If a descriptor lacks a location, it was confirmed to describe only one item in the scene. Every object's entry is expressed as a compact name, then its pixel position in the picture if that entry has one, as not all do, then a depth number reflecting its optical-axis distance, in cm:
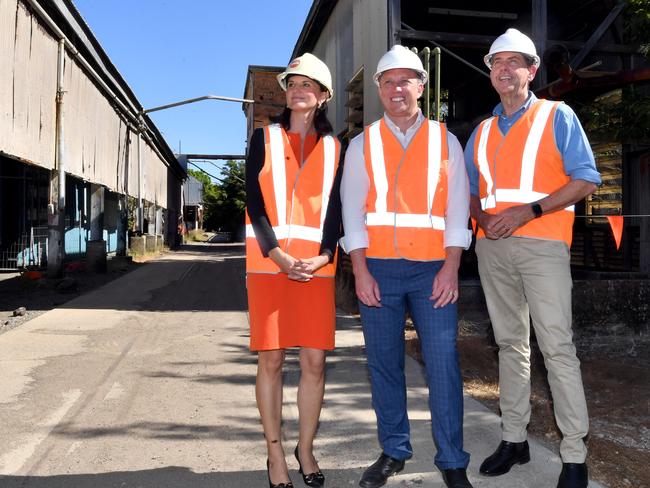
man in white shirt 301
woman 302
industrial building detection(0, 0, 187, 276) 1211
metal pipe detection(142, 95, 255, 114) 2102
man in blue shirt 301
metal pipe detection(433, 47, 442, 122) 747
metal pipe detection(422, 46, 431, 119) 739
